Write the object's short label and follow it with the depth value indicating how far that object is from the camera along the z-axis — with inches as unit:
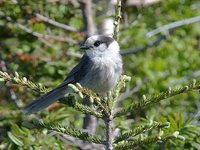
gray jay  271.4
